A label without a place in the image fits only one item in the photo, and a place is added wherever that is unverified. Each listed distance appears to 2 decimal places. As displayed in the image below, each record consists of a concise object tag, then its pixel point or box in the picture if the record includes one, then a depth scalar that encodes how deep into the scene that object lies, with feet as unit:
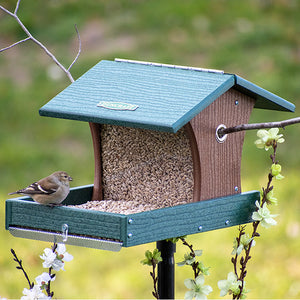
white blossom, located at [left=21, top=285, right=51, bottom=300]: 17.37
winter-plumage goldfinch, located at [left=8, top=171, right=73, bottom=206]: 19.10
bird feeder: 18.07
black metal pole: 20.92
